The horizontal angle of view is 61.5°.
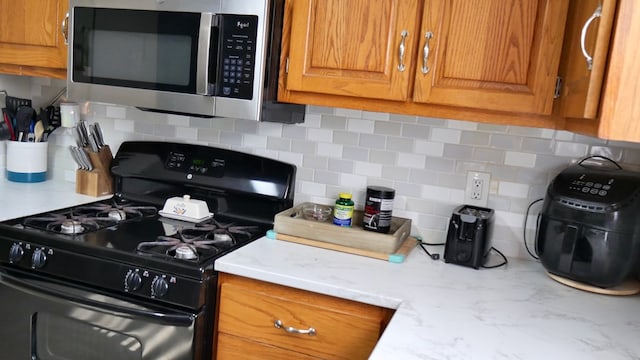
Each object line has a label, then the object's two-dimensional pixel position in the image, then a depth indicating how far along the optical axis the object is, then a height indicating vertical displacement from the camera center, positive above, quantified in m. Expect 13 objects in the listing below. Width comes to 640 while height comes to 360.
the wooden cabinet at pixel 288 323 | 1.44 -0.59
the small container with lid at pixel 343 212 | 1.80 -0.34
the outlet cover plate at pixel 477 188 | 1.82 -0.22
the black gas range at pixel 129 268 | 1.52 -0.52
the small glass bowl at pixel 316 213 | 1.89 -0.37
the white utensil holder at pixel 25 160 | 2.31 -0.34
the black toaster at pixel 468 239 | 1.65 -0.35
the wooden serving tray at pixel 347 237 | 1.69 -0.41
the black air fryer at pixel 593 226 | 1.46 -0.25
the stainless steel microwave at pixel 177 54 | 1.68 +0.13
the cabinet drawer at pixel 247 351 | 1.52 -0.70
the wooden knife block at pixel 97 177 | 2.22 -0.37
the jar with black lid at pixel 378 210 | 1.75 -0.31
